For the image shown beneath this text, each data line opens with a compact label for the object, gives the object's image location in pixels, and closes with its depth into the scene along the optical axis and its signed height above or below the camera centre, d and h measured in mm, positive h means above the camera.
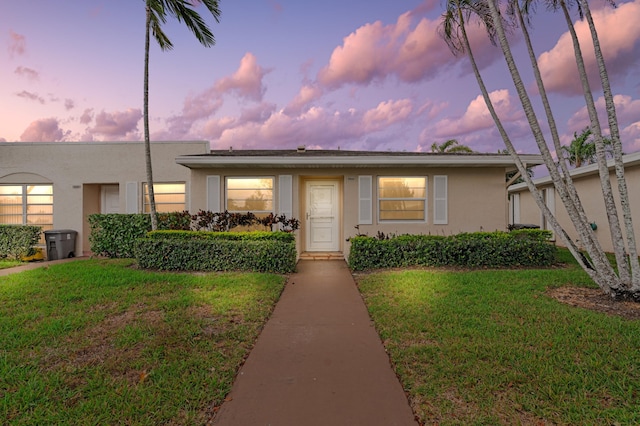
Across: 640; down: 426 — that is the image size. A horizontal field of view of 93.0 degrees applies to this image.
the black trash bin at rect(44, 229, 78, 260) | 9148 -819
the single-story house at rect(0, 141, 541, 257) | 7996 +654
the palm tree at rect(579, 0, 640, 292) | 4309 +1066
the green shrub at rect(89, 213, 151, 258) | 8547 -443
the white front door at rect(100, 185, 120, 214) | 10586 +642
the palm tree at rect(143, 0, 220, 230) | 7520 +5006
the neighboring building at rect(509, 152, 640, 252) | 8750 +606
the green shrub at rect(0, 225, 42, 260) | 8828 -705
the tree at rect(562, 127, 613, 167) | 16828 +3678
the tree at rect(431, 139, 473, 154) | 17125 +3901
